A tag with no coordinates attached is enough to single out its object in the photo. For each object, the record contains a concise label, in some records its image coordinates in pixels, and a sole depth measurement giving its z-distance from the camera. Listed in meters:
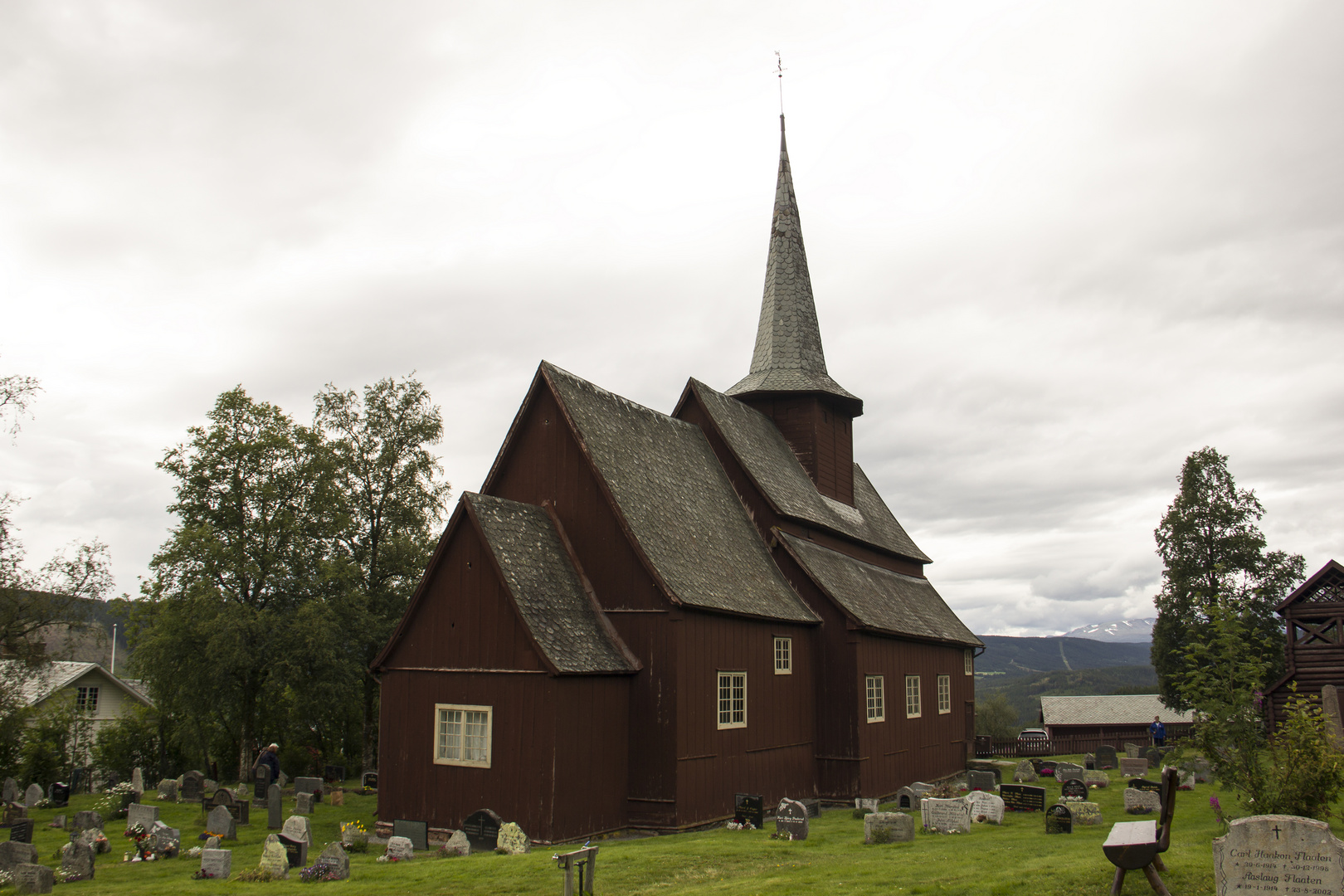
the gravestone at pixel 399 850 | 14.56
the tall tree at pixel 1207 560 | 36.88
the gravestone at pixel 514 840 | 14.51
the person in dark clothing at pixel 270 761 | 21.95
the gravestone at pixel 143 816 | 16.97
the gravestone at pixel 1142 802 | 17.95
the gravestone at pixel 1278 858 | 8.08
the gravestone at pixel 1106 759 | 31.34
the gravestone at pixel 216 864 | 13.13
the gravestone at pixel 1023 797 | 18.88
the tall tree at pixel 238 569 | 28.67
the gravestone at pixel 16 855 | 12.78
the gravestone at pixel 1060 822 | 15.82
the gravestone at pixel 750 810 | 17.09
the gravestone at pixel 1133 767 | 26.41
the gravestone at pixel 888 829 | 14.91
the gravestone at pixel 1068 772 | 24.59
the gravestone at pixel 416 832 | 15.49
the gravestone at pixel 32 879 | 12.29
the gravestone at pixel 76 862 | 13.36
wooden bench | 8.97
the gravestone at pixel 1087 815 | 16.77
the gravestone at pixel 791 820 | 15.64
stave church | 16.11
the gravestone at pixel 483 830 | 14.93
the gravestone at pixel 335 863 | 12.83
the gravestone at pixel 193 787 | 24.53
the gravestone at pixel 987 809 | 17.50
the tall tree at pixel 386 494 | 33.53
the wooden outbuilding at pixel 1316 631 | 27.98
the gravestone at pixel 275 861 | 12.94
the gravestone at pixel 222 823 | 17.06
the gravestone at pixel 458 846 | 14.64
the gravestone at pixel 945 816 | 16.22
